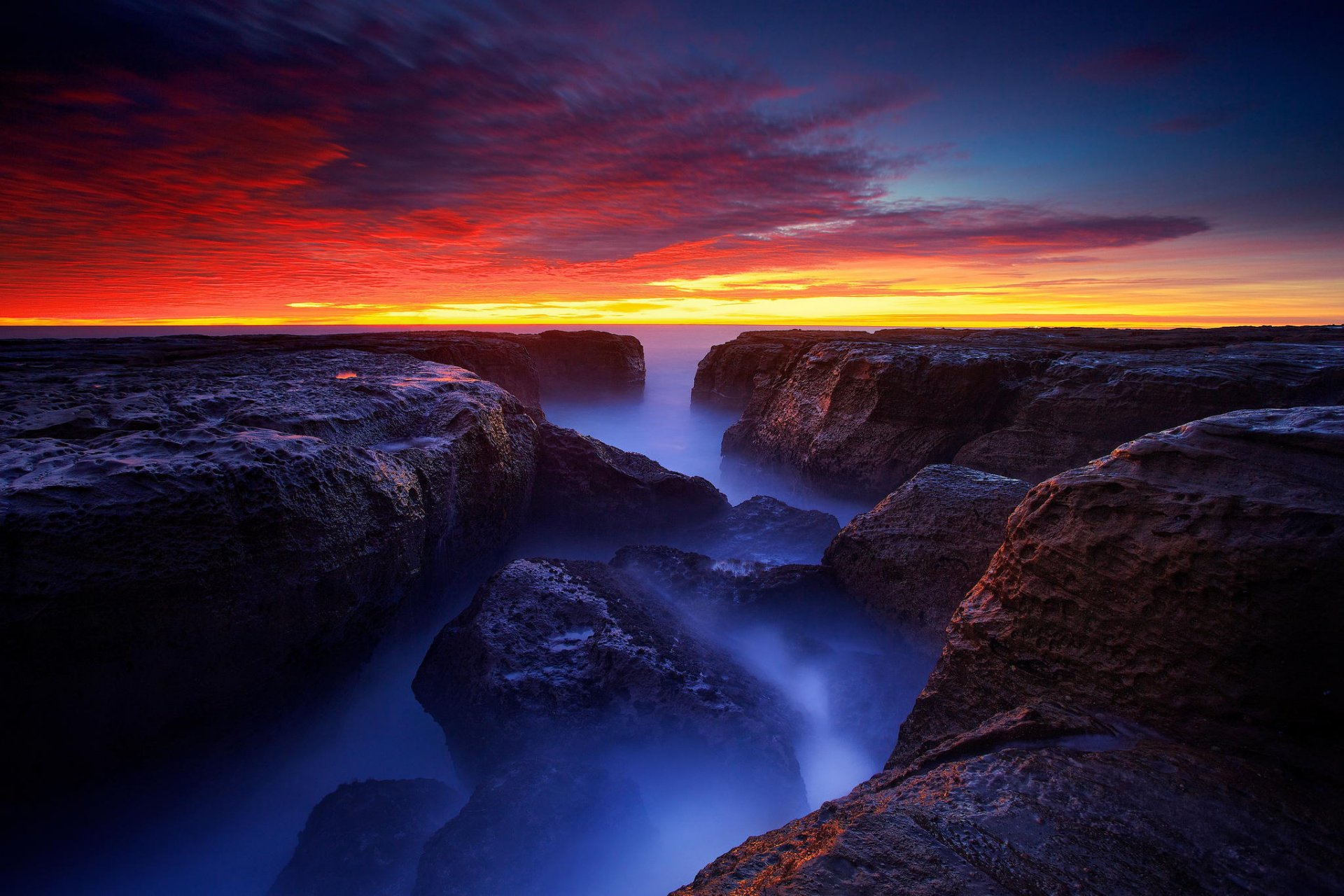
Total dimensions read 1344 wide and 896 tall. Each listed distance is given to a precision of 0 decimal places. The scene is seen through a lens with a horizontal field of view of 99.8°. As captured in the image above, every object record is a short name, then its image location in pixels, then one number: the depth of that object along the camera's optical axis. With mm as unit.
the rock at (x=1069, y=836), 1730
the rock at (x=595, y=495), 7715
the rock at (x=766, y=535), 7328
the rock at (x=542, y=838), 3314
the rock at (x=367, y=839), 3492
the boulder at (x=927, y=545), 4789
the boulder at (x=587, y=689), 3992
